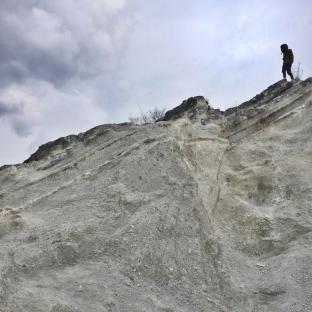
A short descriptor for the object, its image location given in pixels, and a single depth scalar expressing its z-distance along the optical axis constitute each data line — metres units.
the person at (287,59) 19.00
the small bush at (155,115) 32.50
